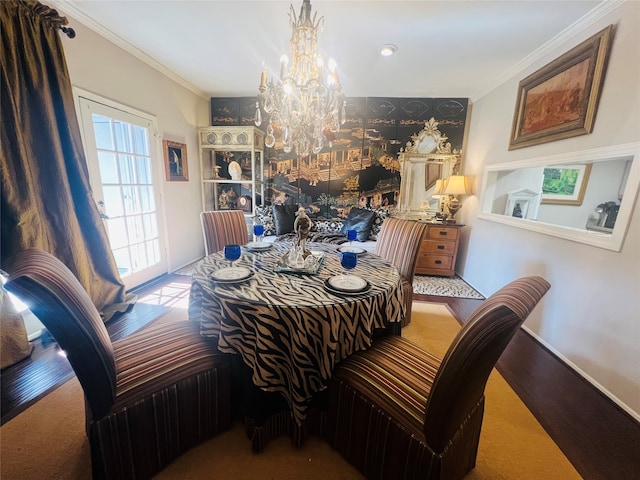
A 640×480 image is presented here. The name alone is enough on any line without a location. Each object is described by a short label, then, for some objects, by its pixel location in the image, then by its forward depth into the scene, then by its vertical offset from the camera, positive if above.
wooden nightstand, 3.62 -0.84
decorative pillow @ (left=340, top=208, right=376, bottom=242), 3.83 -0.51
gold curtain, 1.70 +0.17
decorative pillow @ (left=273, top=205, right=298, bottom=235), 3.92 -0.51
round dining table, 1.15 -0.63
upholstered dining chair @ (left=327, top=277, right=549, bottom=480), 0.81 -0.83
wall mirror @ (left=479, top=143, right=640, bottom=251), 1.69 +0.01
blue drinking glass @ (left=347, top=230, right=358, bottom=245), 1.94 -0.35
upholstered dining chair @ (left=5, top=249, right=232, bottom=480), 0.86 -0.82
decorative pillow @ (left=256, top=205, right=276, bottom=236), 3.97 -0.51
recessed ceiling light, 2.49 +1.31
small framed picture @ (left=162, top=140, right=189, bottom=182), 3.32 +0.25
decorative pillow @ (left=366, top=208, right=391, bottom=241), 3.97 -0.50
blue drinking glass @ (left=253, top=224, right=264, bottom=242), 2.03 -0.36
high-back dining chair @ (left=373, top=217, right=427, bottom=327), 2.22 -0.51
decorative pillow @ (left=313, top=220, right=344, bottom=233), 4.06 -0.62
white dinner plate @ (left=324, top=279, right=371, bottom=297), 1.27 -0.50
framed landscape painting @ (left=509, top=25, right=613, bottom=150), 1.89 +0.81
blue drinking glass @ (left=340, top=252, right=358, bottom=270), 1.55 -0.43
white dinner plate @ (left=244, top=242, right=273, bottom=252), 2.00 -0.48
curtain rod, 1.76 +1.10
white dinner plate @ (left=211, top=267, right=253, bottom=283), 1.37 -0.49
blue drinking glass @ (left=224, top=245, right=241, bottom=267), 1.63 -0.42
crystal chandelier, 1.81 +0.65
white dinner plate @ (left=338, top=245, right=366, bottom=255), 2.00 -0.48
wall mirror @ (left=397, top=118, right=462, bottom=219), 3.95 +0.32
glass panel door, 2.44 -0.04
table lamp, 3.58 +0.06
